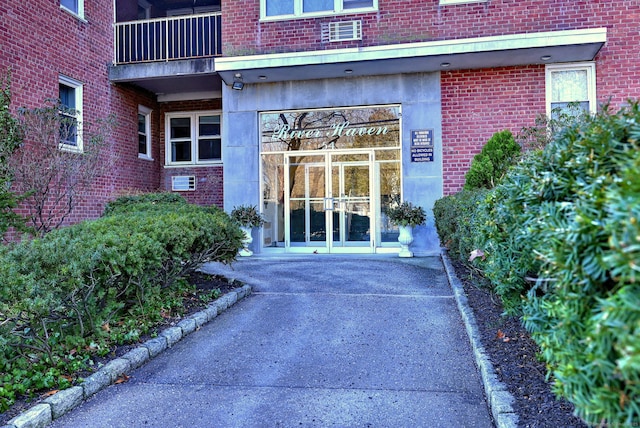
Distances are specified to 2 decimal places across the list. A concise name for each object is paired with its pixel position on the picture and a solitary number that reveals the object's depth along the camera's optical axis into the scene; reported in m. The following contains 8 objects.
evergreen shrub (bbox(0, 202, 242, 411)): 3.37
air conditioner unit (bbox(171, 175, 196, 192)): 13.27
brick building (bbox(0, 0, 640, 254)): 9.38
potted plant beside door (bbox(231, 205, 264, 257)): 10.37
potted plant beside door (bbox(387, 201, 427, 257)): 9.73
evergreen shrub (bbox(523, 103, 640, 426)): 1.37
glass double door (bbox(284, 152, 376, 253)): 10.87
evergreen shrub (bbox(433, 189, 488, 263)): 4.92
